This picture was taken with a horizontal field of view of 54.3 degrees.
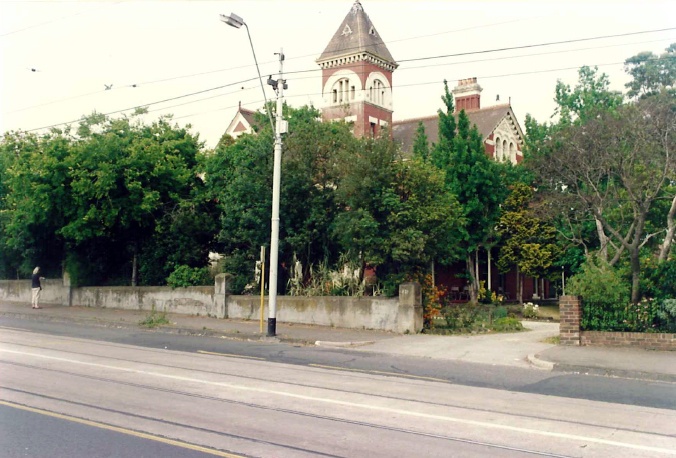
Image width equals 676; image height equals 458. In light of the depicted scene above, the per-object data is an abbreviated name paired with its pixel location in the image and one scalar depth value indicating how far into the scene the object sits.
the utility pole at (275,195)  19.27
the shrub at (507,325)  22.73
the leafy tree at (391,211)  20.58
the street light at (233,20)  17.39
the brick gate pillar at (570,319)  17.36
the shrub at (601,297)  17.34
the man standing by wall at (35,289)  28.36
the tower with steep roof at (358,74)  48.69
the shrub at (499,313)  26.58
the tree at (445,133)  34.56
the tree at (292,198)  23.34
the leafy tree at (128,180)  26.23
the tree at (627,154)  18.70
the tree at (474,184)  33.81
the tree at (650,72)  37.41
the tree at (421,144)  35.66
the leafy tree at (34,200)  26.84
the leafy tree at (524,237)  35.16
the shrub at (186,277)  26.34
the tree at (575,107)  33.22
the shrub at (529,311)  33.97
